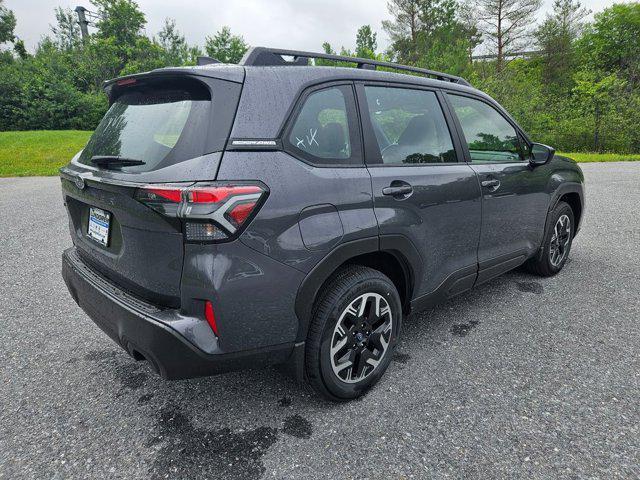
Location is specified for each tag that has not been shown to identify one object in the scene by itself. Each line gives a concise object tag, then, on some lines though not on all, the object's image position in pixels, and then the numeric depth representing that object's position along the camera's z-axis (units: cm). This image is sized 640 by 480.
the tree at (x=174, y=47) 4964
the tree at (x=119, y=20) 4903
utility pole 4506
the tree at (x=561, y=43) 3516
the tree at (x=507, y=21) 3294
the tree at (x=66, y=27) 7106
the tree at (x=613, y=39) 3459
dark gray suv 171
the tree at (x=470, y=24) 3472
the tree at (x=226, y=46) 4644
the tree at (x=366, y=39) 4316
